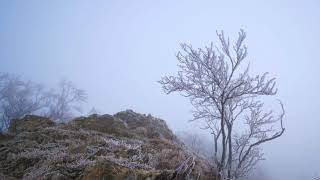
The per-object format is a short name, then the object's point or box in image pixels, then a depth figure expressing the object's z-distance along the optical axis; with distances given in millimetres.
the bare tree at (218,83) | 7162
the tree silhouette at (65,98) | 28059
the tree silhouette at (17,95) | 24500
